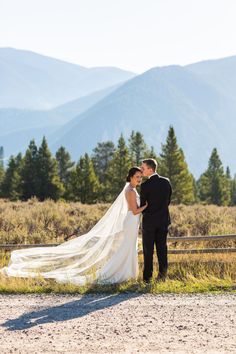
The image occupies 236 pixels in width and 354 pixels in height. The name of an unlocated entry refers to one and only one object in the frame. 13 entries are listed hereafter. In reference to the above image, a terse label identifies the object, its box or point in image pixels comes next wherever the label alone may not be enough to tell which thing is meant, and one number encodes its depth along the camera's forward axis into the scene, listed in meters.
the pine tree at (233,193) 87.38
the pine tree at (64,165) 71.06
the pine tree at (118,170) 58.62
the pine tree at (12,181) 59.17
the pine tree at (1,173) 73.96
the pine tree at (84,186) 57.41
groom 9.91
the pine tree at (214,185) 71.00
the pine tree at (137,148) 65.81
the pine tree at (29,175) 58.50
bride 10.11
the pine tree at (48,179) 58.53
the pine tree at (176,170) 61.53
